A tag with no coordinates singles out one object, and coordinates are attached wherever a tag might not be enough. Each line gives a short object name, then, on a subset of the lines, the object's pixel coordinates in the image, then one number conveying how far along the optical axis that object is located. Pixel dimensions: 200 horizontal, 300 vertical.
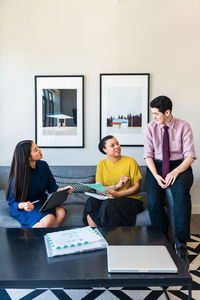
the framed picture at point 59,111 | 3.39
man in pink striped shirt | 2.25
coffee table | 1.21
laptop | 1.25
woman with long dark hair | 2.21
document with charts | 1.46
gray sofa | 2.40
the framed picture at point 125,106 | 3.37
